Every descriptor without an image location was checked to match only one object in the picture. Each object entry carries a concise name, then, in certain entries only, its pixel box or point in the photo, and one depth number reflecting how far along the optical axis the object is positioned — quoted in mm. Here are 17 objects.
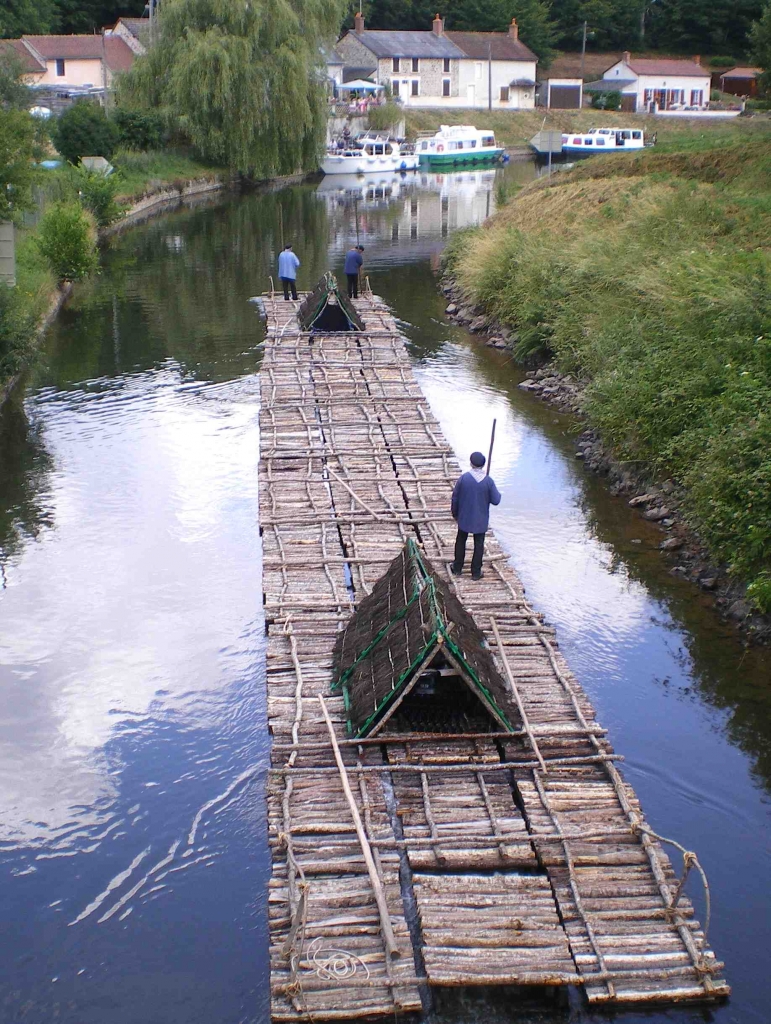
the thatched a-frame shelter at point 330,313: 25703
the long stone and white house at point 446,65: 81188
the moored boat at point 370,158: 65188
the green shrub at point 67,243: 29562
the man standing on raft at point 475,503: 12812
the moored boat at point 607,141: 69938
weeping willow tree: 46656
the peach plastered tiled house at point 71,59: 66438
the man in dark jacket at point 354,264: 28359
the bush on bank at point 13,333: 20266
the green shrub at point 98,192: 38156
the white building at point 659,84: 85750
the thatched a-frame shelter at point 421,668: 10172
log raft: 7879
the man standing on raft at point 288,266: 27859
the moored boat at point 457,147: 71250
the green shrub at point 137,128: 49250
